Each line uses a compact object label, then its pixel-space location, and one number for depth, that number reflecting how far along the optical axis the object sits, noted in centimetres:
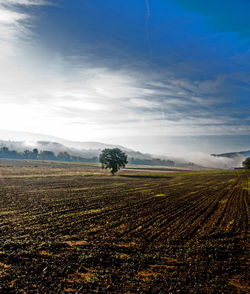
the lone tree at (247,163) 16604
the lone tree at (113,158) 9400
